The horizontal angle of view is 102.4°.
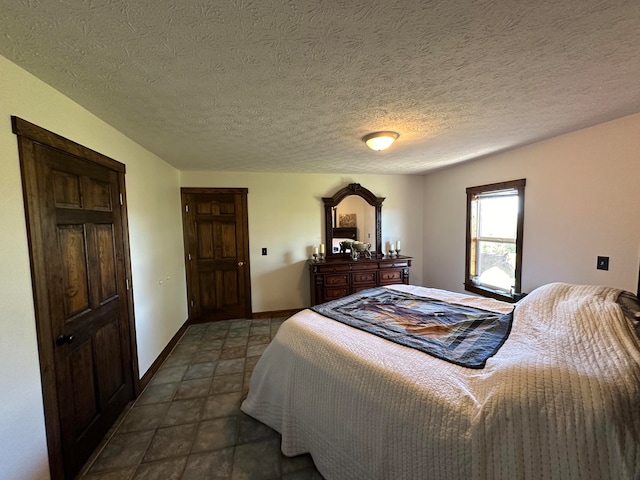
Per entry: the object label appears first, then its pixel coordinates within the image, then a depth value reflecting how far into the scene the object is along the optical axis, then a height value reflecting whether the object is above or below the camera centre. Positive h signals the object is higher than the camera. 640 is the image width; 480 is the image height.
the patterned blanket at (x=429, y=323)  1.38 -0.68
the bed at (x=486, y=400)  0.85 -0.72
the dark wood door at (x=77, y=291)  1.37 -0.38
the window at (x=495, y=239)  2.96 -0.21
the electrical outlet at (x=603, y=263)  2.19 -0.37
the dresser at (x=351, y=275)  3.84 -0.76
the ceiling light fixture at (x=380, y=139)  2.27 +0.77
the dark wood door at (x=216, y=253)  3.85 -0.36
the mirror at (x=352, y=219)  4.23 +0.12
